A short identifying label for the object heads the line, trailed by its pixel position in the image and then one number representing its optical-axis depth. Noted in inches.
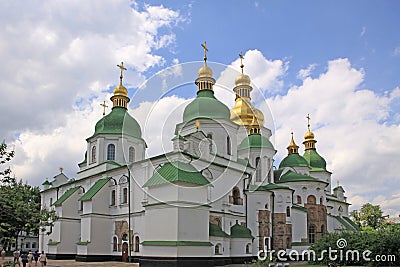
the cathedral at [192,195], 1091.9
